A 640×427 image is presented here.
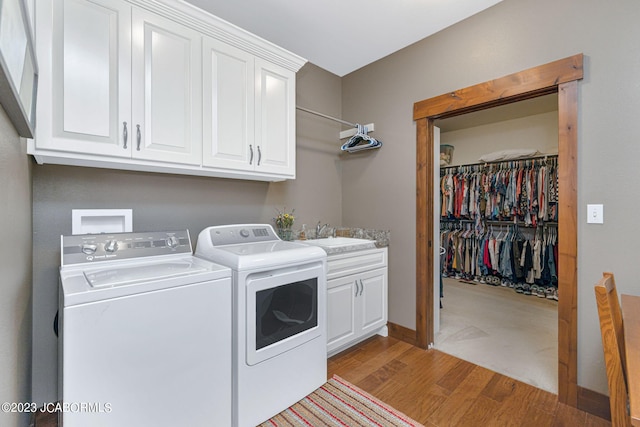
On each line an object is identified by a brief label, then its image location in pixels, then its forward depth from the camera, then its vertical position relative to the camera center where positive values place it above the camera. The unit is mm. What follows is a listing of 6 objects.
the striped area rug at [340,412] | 1626 -1202
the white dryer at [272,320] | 1519 -640
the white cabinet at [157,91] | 1364 +706
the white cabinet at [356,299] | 2250 -740
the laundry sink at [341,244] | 2304 -277
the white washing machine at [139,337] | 1089 -540
